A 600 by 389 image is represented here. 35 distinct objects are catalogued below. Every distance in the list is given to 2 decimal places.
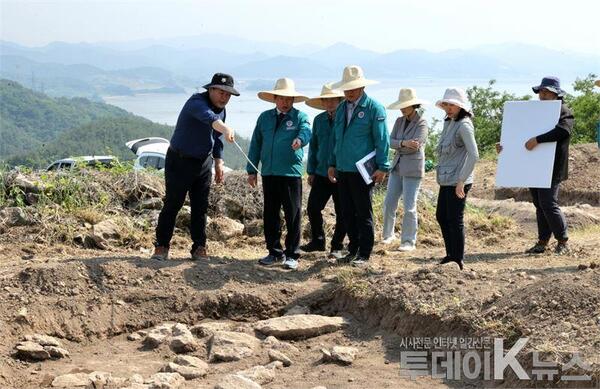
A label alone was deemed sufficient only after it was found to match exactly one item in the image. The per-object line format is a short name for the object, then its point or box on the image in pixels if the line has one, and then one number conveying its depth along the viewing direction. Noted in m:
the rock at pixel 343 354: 5.46
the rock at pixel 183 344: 5.84
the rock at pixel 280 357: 5.57
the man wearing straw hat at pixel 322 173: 8.03
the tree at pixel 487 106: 23.56
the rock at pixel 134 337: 6.22
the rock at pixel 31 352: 5.68
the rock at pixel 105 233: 8.48
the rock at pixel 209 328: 6.14
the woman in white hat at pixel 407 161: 8.38
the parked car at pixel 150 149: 17.05
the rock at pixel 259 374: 5.20
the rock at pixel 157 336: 6.00
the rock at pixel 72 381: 5.12
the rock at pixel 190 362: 5.44
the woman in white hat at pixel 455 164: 7.04
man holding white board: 8.02
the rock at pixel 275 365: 5.43
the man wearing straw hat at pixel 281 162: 7.38
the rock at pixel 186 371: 5.30
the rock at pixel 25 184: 9.34
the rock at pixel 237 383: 4.90
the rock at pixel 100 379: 5.11
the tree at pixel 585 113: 21.08
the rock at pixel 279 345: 5.80
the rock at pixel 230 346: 5.64
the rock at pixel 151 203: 9.53
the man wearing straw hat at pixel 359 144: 7.20
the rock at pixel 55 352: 5.78
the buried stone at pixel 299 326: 6.04
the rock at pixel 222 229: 9.17
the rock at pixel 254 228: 9.41
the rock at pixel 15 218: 8.75
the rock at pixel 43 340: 5.84
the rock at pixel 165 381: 5.03
